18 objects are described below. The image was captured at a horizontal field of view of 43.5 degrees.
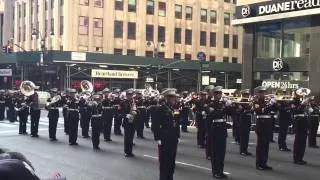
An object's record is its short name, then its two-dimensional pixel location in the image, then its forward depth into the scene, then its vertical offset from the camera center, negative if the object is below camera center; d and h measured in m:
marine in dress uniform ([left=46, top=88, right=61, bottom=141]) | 13.45 -1.02
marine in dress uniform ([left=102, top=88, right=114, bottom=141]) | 13.39 -1.16
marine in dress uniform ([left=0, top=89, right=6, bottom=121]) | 21.06 -1.30
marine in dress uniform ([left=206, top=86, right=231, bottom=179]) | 8.02 -0.95
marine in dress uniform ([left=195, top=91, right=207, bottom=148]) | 10.78 -1.34
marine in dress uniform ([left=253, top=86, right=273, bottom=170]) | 8.78 -0.98
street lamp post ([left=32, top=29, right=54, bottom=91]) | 37.86 +2.23
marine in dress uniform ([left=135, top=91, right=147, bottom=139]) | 14.18 -1.10
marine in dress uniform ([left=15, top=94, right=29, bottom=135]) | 15.03 -1.32
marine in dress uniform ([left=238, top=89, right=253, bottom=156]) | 10.78 -1.12
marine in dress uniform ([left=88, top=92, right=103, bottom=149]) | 11.60 -1.14
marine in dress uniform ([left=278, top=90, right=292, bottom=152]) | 11.53 -1.14
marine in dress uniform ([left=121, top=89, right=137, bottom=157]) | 10.44 -1.25
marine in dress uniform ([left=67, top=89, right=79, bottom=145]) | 12.41 -1.11
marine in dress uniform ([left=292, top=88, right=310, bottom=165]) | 9.51 -1.15
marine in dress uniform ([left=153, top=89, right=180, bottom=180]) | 7.19 -0.92
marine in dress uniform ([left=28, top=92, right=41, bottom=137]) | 14.25 -1.08
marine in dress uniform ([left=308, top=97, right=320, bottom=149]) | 12.41 -1.32
